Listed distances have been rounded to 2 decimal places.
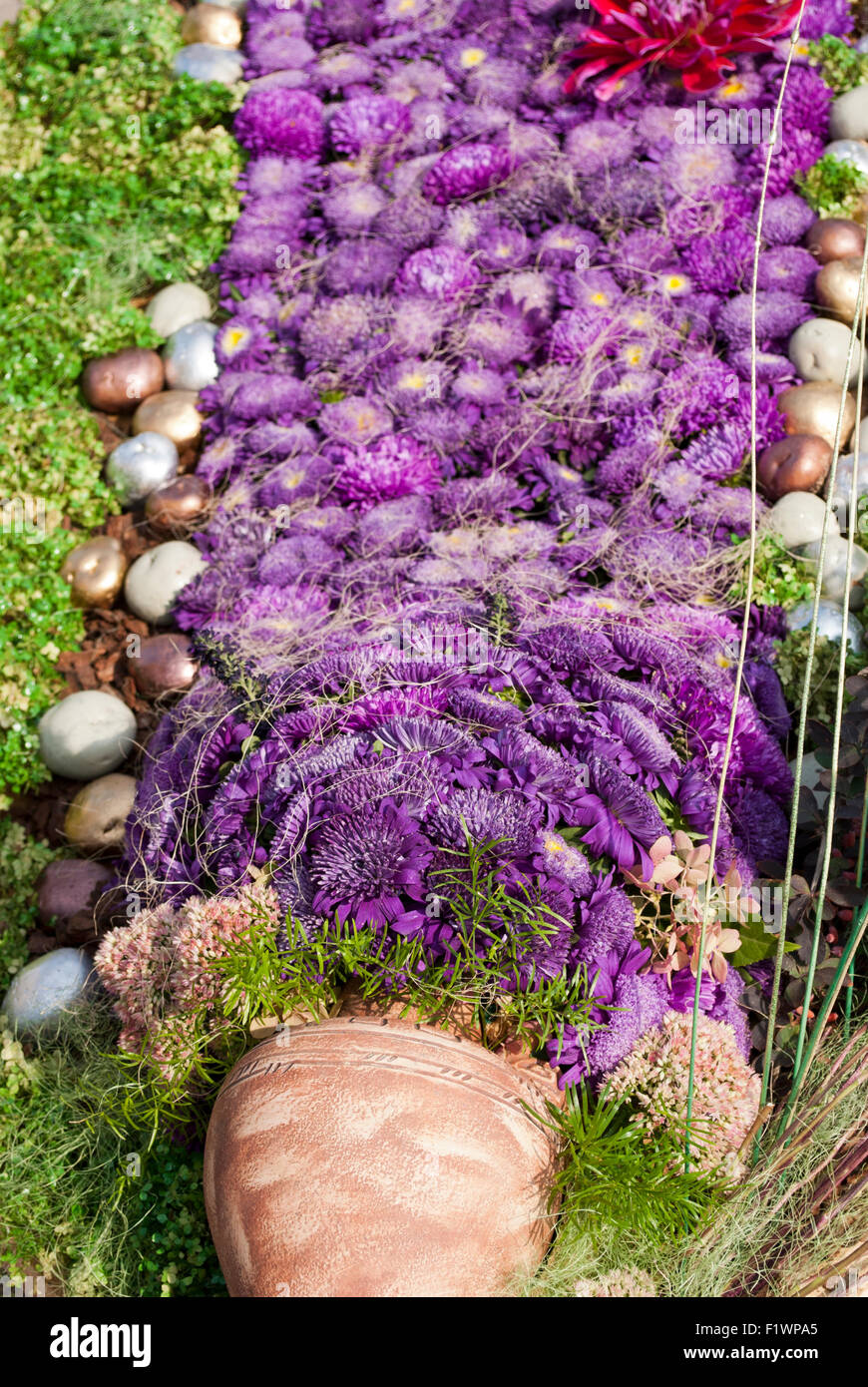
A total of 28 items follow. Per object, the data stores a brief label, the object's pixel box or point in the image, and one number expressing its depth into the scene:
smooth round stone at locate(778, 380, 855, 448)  3.19
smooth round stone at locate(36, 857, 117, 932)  2.87
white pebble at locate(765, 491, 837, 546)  3.01
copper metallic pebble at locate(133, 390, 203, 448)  3.70
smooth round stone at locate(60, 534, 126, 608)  3.42
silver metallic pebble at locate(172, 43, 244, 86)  4.54
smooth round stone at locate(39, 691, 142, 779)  3.11
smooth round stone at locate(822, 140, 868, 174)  3.67
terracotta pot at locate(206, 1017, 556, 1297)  1.67
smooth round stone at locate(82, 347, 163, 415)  3.80
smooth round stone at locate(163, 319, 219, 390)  3.82
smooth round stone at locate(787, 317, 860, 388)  3.29
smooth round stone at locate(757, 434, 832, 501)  3.08
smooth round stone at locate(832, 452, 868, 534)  3.05
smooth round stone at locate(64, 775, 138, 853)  2.99
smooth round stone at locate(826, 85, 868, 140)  3.72
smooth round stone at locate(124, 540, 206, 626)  3.31
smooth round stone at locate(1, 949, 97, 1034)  2.67
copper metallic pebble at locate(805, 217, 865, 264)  3.48
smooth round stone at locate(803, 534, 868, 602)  2.91
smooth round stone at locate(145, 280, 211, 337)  3.96
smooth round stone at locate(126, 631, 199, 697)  3.16
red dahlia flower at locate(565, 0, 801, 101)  3.81
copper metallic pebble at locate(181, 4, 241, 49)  4.71
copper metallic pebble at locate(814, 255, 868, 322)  3.39
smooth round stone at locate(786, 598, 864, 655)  2.83
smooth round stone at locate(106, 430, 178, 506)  3.58
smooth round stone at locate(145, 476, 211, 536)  3.46
